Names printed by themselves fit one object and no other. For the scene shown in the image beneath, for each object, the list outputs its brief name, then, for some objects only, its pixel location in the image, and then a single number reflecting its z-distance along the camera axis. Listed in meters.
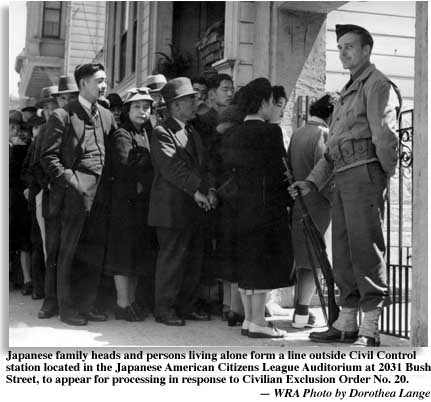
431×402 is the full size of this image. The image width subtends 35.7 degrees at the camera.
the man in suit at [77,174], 5.46
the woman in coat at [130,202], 5.71
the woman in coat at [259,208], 5.00
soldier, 4.50
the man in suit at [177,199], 5.47
